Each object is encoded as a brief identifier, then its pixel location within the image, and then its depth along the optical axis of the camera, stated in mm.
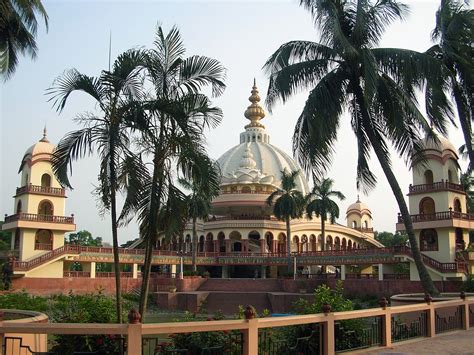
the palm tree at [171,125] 11195
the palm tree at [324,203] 46531
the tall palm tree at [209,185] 11344
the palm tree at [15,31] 13898
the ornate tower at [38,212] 39125
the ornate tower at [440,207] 33781
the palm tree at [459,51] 17297
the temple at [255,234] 34531
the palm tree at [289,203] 46531
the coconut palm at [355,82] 15359
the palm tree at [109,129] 11203
